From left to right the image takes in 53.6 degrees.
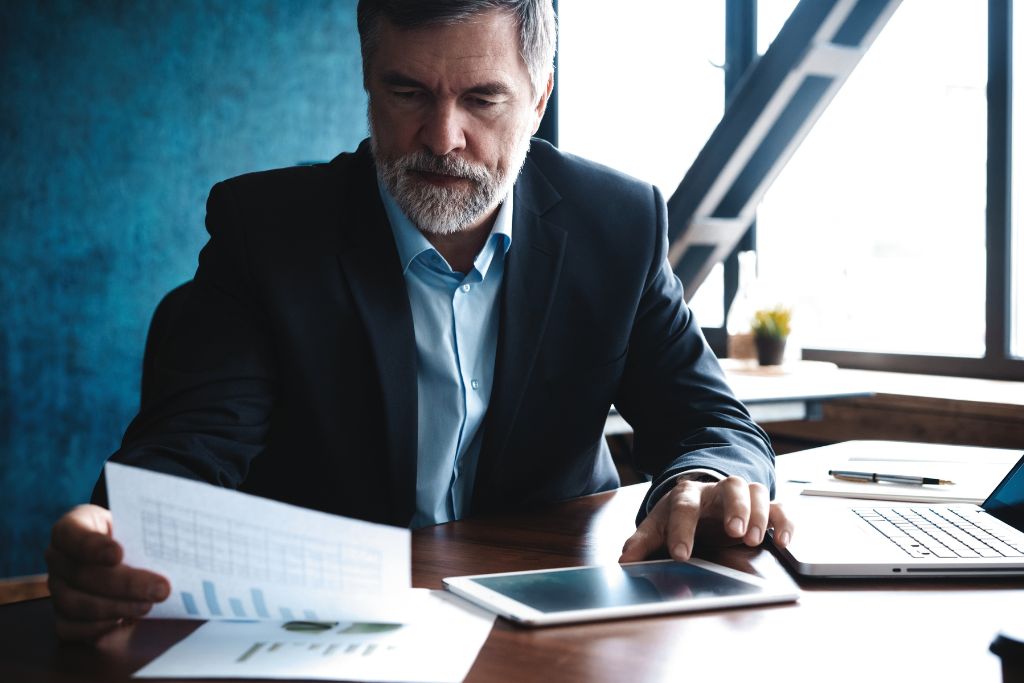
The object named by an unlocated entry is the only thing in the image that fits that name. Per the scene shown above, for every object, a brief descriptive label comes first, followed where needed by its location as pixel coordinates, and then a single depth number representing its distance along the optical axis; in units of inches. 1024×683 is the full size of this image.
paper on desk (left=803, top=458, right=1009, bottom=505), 52.7
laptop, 38.7
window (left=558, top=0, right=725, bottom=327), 155.2
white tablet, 33.5
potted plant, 118.3
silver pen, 55.3
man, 54.6
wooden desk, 29.3
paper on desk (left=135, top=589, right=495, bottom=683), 28.5
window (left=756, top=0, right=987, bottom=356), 120.1
